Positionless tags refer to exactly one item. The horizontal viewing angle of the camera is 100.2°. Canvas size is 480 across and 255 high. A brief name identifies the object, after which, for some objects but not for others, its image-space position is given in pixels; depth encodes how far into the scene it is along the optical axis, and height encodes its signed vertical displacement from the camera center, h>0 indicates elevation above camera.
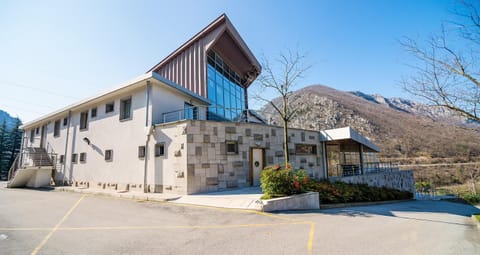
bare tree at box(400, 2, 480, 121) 6.68 +1.97
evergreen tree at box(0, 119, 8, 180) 33.08 +1.85
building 10.97 +1.25
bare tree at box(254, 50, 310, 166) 11.15 +3.84
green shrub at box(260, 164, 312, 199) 7.91 -1.07
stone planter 7.18 -1.76
